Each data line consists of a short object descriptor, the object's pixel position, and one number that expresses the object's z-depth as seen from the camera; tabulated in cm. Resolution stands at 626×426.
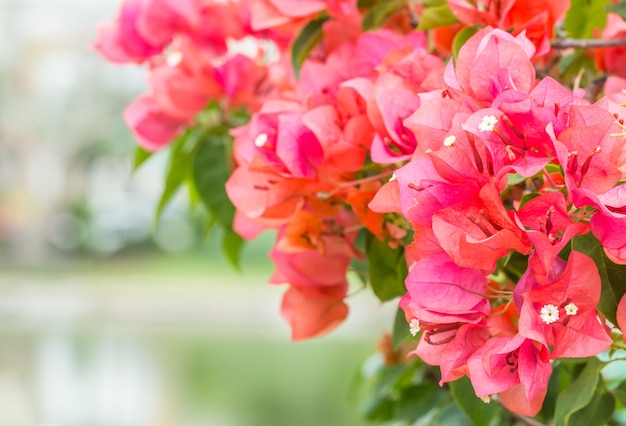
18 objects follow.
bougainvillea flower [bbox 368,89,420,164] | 84
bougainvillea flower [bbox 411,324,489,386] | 78
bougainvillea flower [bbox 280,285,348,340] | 93
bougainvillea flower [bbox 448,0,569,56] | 87
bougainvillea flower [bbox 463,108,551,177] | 76
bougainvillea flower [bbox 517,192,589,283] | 75
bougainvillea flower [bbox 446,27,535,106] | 79
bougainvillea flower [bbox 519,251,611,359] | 76
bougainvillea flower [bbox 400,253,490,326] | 77
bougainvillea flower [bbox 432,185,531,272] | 76
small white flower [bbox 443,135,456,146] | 77
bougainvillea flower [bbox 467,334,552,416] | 77
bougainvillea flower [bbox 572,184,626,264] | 75
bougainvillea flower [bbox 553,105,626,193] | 76
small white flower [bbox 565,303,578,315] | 76
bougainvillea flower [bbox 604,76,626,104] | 88
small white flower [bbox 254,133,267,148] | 87
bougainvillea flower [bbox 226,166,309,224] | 88
